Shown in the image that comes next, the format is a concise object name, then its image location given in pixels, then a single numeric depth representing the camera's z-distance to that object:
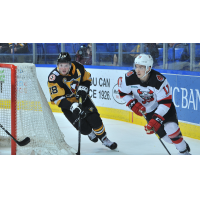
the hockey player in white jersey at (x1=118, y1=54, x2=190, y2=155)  6.37
